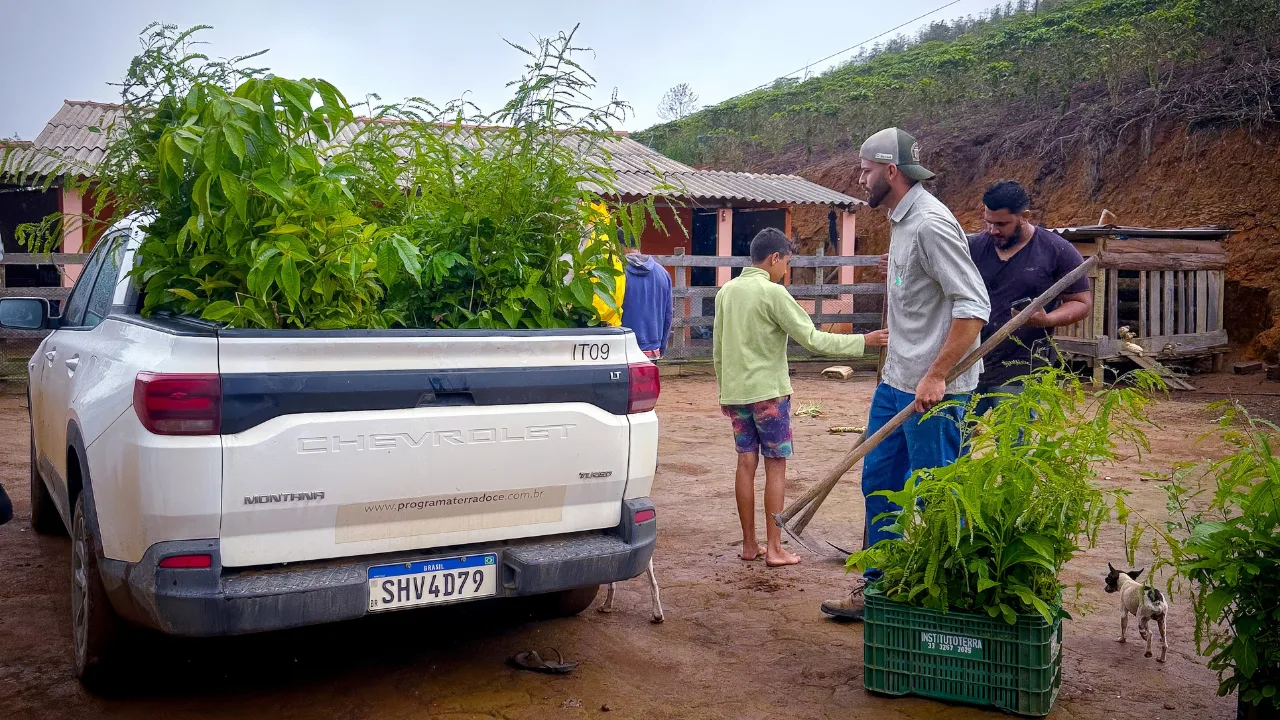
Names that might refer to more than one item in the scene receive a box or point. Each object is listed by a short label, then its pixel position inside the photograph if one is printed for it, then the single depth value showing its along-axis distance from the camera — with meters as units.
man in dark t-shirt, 5.37
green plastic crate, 3.46
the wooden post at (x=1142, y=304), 13.78
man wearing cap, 4.18
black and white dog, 4.09
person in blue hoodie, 7.35
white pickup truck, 3.10
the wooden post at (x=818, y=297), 16.22
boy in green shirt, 5.36
